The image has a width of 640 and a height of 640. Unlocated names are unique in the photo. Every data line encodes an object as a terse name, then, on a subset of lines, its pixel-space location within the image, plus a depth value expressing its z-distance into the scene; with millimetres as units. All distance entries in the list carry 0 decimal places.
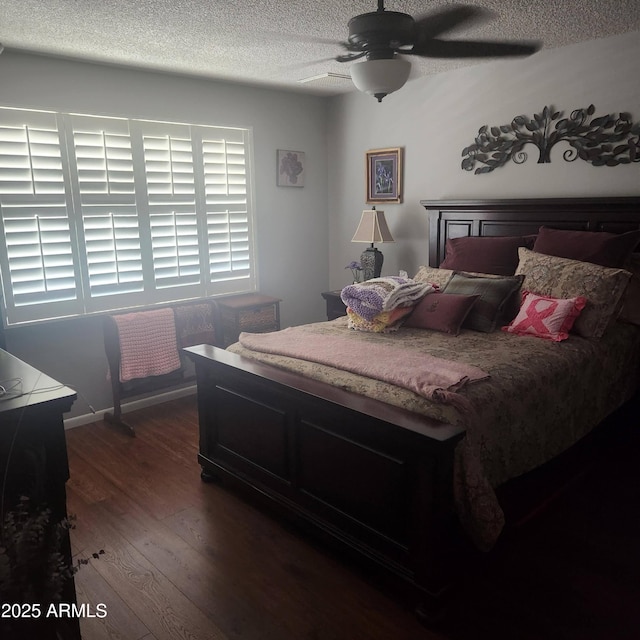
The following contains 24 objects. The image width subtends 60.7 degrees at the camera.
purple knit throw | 3066
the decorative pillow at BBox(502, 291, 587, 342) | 2791
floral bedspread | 1904
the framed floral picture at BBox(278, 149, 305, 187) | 4633
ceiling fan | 2062
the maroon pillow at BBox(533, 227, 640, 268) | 3037
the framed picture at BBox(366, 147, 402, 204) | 4414
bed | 1905
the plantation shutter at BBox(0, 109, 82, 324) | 3291
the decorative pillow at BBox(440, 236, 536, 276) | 3455
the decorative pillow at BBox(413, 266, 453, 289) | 3436
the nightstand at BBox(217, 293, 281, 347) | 4086
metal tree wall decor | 3186
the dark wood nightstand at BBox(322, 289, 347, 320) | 4387
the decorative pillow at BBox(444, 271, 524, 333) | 2990
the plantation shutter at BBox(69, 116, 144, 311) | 3568
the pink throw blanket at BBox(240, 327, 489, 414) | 2066
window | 3354
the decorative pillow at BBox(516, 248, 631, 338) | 2826
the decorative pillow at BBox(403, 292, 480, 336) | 2971
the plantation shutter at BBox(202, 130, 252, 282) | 4234
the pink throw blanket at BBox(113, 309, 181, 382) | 3613
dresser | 1475
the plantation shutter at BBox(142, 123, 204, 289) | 3896
